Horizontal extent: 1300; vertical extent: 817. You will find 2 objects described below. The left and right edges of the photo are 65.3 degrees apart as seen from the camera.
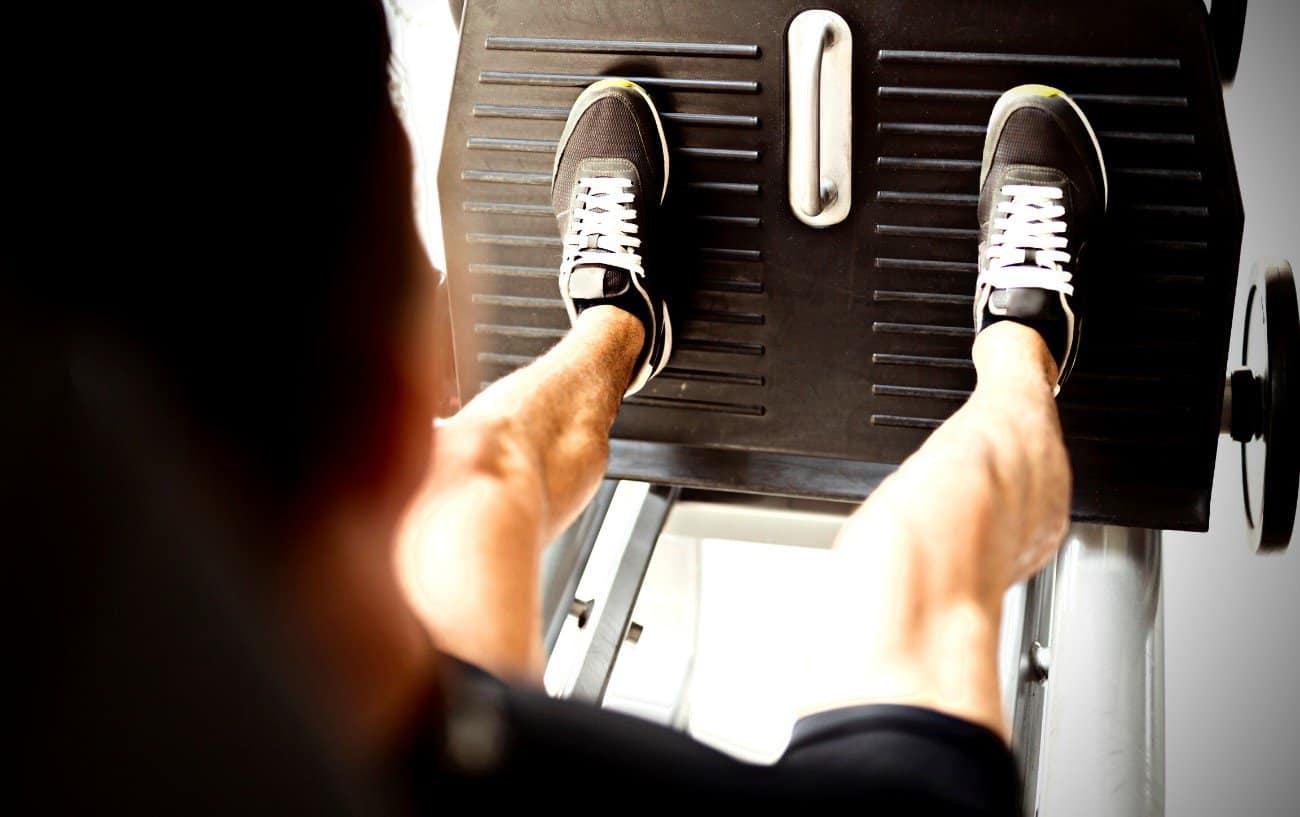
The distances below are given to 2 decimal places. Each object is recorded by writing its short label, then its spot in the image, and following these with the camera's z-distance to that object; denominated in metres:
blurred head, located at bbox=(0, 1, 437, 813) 0.38
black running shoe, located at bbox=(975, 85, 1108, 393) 1.08
